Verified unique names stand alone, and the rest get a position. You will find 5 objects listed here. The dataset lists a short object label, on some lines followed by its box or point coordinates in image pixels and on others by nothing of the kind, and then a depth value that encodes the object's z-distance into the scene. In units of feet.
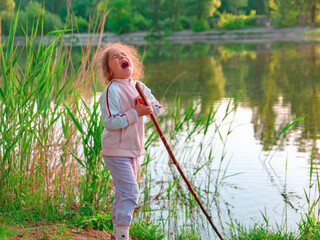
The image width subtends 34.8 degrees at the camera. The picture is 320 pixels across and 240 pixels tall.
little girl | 8.63
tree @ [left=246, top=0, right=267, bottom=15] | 166.09
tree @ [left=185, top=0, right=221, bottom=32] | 137.80
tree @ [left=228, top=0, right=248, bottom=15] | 158.57
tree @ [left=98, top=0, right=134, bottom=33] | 140.16
